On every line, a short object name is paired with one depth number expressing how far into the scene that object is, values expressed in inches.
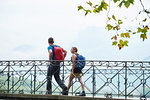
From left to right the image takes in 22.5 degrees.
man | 533.6
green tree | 402.6
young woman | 521.0
